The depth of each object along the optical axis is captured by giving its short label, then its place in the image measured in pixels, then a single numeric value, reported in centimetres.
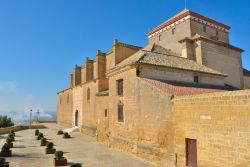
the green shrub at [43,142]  2097
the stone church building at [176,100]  941
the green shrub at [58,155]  1355
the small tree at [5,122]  3808
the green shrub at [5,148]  1606
